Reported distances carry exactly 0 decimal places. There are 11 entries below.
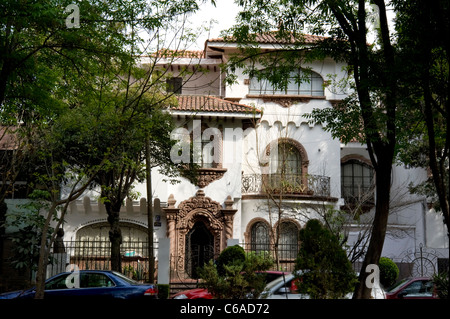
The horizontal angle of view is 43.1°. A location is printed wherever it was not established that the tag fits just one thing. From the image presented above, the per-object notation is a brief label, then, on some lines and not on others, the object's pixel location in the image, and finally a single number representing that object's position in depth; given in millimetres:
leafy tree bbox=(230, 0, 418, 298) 12656
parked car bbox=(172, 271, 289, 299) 14445
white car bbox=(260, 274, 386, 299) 13147
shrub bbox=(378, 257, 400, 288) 21078
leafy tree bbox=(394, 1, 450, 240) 11852
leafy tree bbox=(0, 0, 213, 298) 11680
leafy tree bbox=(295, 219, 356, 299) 11830
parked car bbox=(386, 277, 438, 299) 16344
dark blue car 15125
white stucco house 24594
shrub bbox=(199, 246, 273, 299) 12203
